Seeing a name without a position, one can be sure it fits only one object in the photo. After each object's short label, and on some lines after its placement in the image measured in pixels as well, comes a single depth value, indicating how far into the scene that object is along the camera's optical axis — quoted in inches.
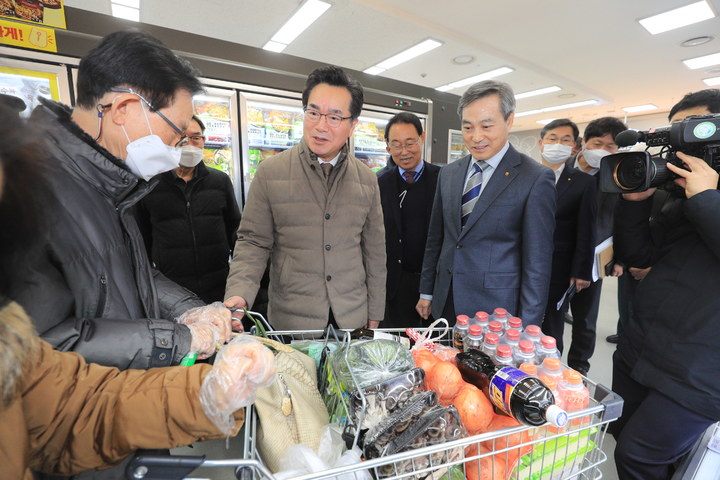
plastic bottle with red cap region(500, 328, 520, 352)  40.8
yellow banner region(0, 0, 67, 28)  67.5
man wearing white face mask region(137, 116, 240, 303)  87.5
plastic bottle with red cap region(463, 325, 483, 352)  41.3
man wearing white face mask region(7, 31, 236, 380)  29.2
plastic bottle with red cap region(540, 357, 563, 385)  33.5
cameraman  41.2
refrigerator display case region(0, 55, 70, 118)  74.6
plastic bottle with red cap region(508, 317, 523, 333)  42.0
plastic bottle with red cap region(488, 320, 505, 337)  41.6
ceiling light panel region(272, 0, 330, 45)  194.4
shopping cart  22.5
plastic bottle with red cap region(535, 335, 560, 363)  37.7
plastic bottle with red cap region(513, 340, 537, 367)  36.4
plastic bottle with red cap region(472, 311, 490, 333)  46.0
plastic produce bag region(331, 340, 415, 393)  32.9
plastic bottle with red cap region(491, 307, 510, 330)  44.7
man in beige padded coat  62.6
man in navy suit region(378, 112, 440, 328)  102.3
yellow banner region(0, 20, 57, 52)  70.1
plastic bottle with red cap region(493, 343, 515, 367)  36.2
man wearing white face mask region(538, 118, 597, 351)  93.8
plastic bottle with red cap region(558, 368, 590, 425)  31.6
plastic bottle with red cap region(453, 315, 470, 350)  44.8
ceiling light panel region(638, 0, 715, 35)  193.0
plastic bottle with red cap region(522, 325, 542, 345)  41.4
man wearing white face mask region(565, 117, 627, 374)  104.9
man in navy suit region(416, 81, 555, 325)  63.0
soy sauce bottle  26.4
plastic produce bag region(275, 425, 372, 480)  26.2
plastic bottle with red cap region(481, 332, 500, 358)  39.7
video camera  42.6
